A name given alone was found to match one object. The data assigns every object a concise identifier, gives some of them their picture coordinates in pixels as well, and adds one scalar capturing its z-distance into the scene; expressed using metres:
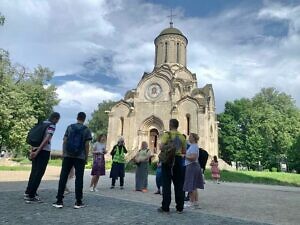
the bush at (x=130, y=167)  19.02
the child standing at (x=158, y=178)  7.57
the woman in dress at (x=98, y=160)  7.20
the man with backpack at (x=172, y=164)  4.81
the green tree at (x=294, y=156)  26.91
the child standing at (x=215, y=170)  13.07
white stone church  25.29
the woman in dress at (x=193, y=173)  5.58
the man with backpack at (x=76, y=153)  4.92
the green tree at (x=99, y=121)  39.38
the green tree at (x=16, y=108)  19.31
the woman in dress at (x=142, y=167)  8.03
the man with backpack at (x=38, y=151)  5.19
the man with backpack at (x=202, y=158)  6.75
